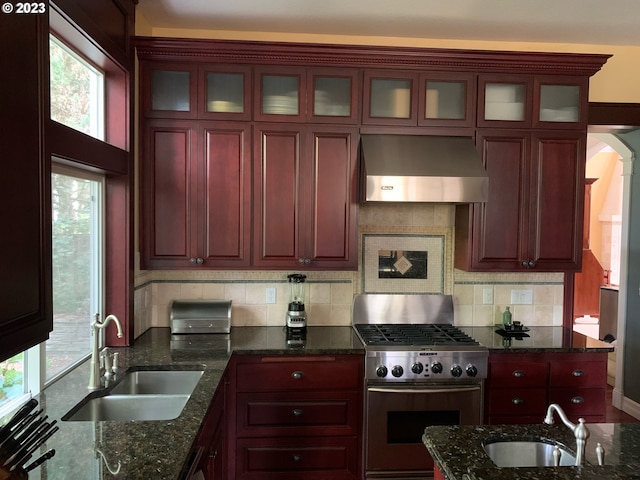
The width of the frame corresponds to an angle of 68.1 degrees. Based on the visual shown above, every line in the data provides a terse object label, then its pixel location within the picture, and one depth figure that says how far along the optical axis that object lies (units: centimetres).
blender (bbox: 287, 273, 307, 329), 309
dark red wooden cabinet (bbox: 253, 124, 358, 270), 295
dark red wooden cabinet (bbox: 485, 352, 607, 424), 283
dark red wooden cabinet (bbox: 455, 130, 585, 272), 304
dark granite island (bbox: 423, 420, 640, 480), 133
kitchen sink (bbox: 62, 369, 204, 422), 202
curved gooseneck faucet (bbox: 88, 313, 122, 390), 208
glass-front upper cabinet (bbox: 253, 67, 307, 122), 293
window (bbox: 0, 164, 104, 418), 195
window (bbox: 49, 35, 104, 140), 211
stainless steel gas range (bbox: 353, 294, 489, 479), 273
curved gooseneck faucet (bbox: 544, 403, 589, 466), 136
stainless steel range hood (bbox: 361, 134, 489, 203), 280
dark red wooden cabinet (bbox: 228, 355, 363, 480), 273
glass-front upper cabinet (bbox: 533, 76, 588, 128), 306
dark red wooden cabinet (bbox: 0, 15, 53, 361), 128
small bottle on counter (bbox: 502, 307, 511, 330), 324
